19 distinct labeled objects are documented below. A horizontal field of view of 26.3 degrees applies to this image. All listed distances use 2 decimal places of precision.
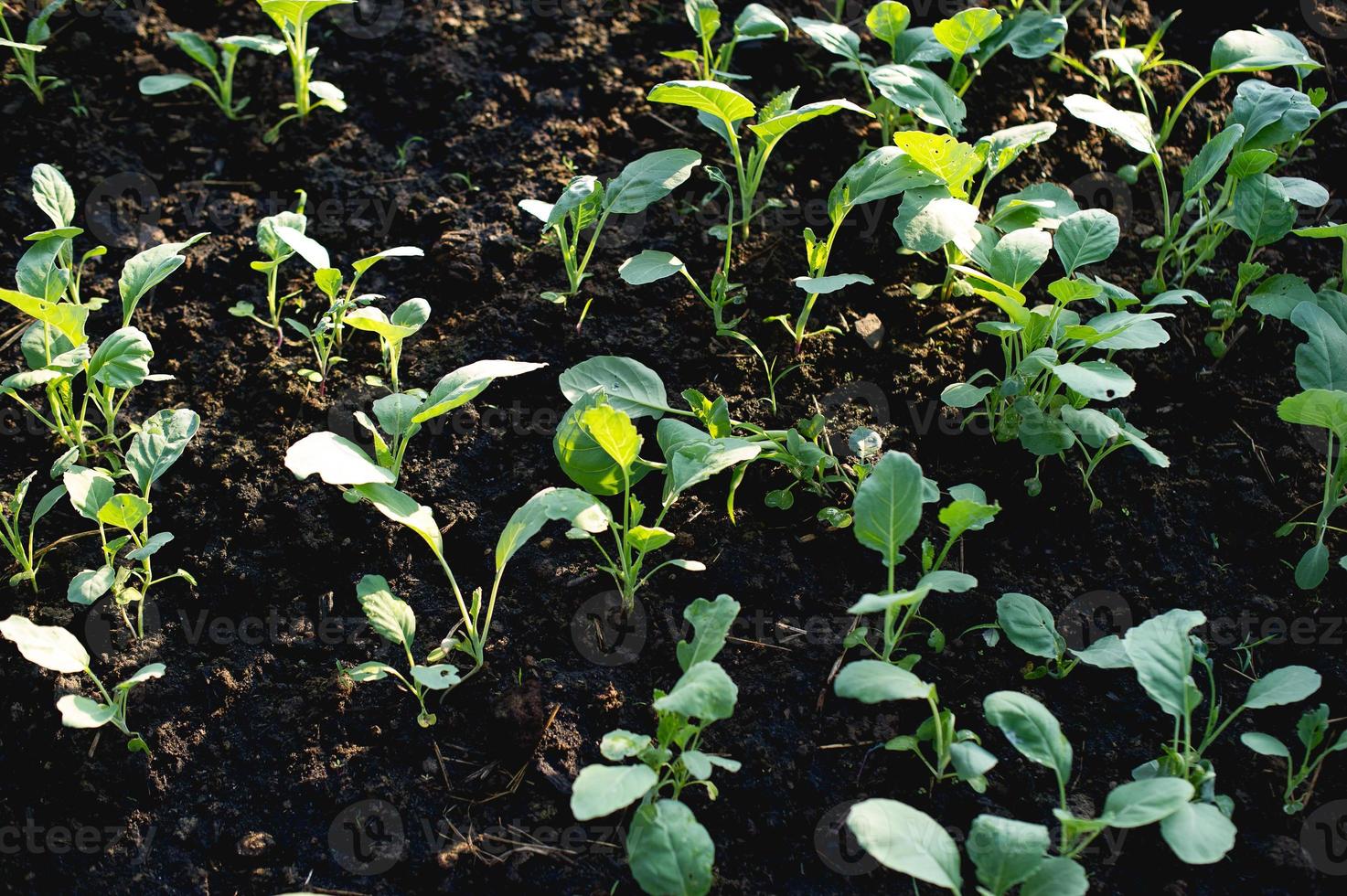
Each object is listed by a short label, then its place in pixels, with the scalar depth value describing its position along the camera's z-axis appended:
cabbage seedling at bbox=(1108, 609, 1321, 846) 1.28
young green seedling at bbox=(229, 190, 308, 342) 1.44
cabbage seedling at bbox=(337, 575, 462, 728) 1.31
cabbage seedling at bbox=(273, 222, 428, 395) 1.41
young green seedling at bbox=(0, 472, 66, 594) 1.36
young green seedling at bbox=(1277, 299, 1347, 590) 1.34
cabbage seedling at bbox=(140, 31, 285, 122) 1.51
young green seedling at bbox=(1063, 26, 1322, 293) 1.47
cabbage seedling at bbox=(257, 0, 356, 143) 1.50
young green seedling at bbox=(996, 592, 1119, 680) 1.33
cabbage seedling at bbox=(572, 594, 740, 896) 1.24
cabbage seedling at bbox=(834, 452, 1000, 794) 1.26
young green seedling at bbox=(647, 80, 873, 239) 1.42
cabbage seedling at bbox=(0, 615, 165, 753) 1.29
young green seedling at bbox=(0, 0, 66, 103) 1.55
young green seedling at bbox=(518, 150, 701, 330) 1.44
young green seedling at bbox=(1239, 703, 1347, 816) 1.29
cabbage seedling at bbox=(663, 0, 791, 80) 1.52
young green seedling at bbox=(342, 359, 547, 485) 1.34
